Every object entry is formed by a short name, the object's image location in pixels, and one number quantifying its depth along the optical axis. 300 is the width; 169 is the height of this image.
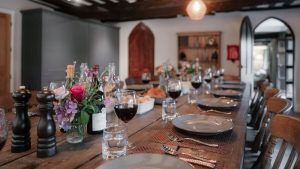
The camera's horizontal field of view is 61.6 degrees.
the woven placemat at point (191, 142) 1.01
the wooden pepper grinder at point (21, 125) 0.91
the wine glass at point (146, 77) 2.84
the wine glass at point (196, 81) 2.24
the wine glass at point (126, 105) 1.09
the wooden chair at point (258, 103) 2.74
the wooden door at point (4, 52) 4.81
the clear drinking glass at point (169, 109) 1.60
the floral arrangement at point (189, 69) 3.39
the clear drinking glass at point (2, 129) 0.76
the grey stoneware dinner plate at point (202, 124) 1.18
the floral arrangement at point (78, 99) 0.96
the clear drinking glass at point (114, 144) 0.89
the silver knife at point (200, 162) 0.84
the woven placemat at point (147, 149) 0.96
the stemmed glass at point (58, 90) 0.96
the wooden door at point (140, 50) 7.55
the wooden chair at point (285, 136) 0.98
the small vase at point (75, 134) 1.03
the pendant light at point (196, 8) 3.59
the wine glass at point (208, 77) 3.04
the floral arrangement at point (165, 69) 2.66
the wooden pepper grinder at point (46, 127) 0.87
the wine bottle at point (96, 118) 1.12
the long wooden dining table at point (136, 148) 0.83
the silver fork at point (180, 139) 1.05
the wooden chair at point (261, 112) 2.13
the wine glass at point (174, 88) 1.63
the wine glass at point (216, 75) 4.21
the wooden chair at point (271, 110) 1.44
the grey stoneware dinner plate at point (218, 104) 1.81
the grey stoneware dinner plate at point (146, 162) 0.78
